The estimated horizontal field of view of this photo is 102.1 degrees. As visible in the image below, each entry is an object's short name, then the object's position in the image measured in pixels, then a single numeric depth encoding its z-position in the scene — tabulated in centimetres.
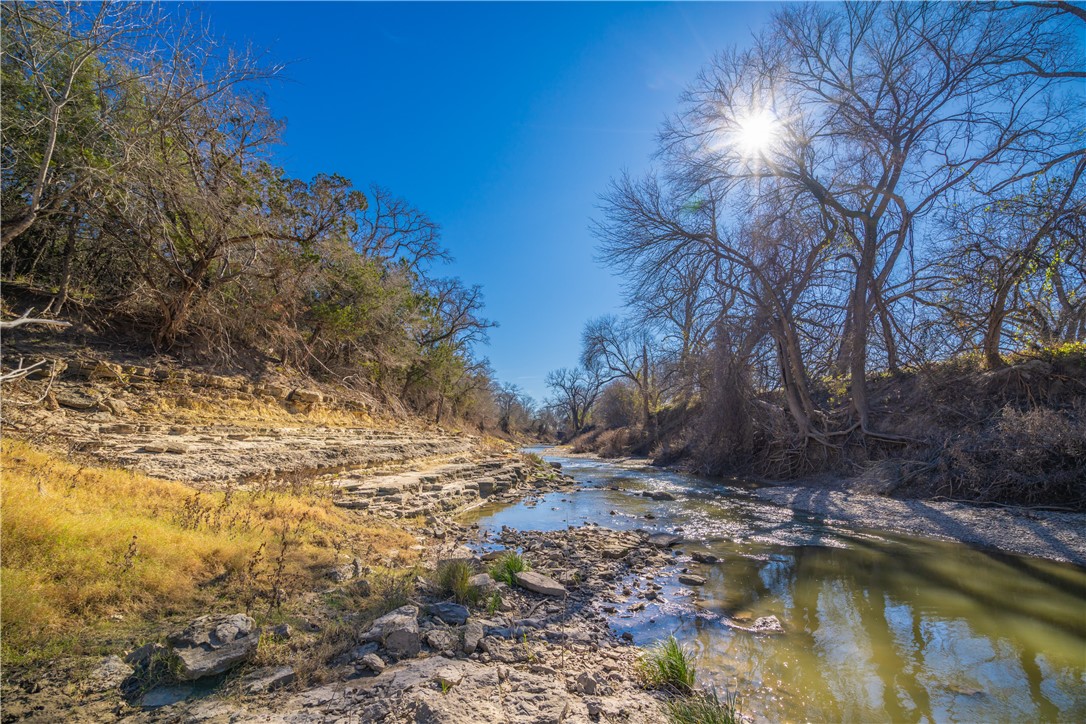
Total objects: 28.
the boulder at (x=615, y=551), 679
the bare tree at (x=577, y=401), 6325
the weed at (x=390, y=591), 388
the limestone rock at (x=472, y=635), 339
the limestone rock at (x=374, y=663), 296
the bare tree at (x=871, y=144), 1088
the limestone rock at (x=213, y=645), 266
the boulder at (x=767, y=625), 440
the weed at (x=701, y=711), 261
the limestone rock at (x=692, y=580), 572
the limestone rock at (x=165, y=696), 245
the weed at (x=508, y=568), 520
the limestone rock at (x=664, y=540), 765
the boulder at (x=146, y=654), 270
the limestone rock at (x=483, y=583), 449
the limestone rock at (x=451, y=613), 382
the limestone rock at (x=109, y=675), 253
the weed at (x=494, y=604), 422
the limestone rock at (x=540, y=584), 496
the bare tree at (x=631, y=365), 3194
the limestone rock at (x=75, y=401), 775
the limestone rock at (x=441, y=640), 334
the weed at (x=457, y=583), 432
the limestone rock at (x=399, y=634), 323
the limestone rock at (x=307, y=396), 1391
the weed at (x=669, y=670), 323
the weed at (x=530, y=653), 339
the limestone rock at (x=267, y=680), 264
